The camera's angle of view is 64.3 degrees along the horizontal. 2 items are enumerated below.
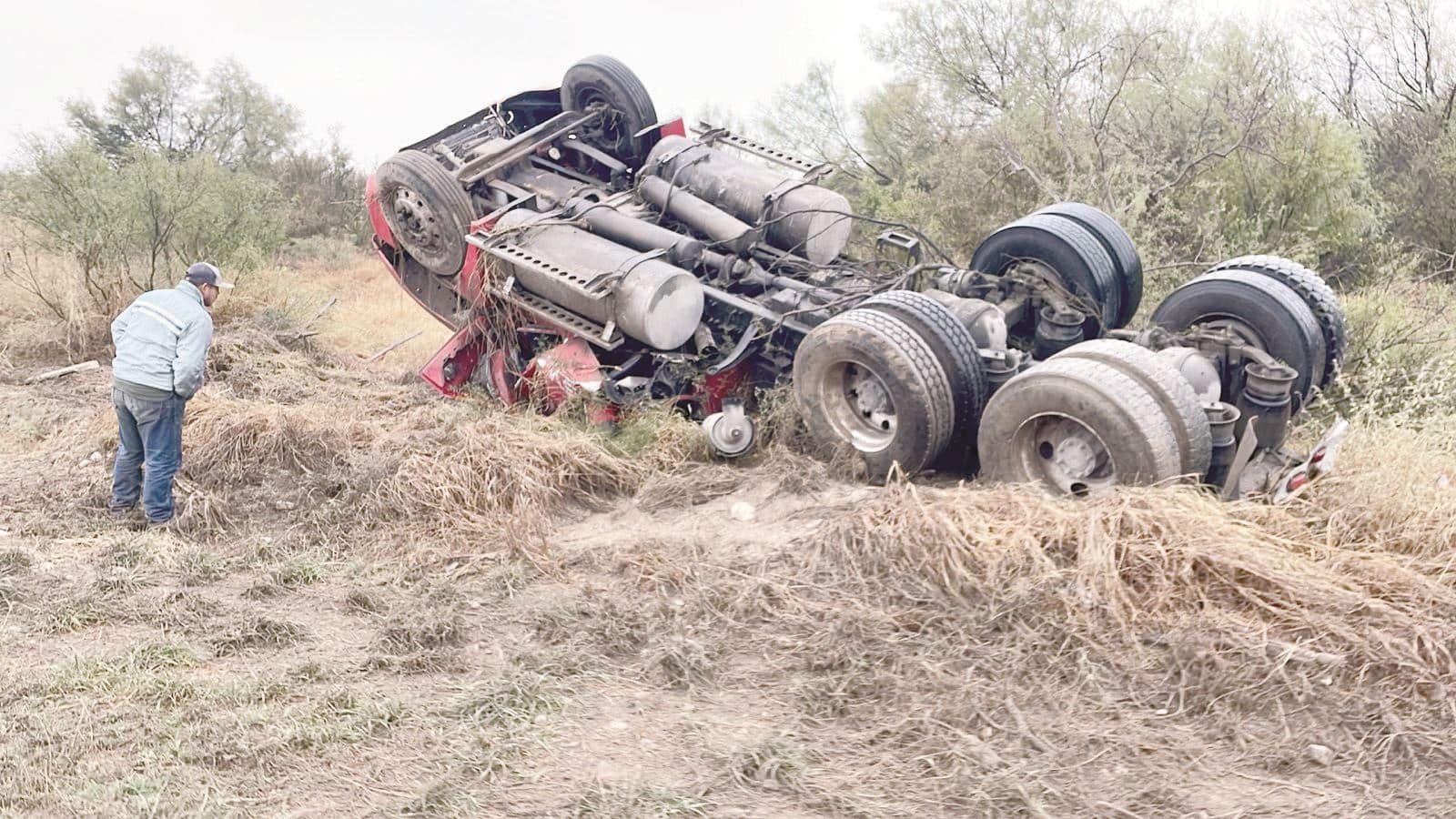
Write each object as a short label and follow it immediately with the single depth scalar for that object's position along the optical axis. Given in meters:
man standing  6.10
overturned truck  5.05
